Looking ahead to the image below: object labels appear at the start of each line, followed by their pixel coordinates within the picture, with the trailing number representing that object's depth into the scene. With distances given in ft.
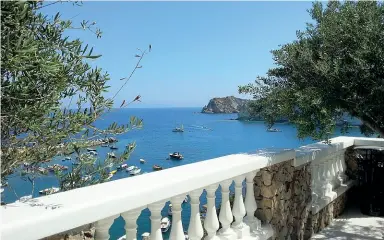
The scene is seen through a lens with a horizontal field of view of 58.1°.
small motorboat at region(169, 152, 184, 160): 137.67
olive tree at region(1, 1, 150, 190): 4.60
